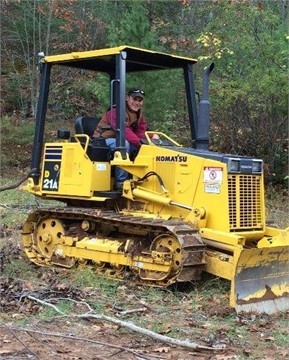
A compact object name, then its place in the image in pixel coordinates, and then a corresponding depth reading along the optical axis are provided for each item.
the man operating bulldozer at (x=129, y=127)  7.57
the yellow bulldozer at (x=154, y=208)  6.62
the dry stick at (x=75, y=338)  4.76
